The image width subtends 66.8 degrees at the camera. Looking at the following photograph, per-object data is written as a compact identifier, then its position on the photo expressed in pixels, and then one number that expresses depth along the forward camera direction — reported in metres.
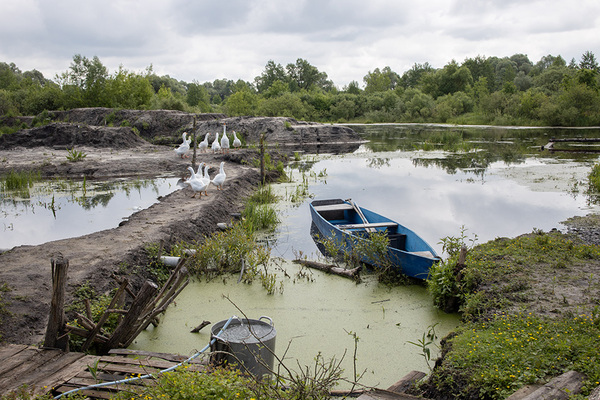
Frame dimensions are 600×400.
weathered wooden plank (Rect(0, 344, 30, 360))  4.61
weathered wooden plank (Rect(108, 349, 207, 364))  4.64
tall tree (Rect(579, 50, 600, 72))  62.38
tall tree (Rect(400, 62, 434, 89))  93.00
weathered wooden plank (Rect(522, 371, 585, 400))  3.53
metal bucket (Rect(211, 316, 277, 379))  4.20
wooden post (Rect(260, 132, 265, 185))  15.91
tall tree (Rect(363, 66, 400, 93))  89.12
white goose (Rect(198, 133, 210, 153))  22.57
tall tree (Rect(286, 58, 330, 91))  87.69
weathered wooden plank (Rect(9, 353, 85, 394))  4.15
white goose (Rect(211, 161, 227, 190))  13.12
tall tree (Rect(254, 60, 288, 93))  86.38
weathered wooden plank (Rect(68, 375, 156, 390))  4.03
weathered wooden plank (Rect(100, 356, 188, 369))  4.45
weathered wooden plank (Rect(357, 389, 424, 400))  3.67
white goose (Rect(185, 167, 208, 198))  12.38
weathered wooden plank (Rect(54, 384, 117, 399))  3.99
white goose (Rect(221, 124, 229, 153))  21.44
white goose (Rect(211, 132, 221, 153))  21.41
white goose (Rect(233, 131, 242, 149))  24.66
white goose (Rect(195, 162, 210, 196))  12.83
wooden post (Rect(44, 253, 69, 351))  4.48
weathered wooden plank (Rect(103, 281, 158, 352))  4.64
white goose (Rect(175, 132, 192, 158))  21.02
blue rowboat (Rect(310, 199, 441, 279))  7.56
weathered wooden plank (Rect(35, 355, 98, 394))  4.13
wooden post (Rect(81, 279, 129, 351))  4.76
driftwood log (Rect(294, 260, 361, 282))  7.96
